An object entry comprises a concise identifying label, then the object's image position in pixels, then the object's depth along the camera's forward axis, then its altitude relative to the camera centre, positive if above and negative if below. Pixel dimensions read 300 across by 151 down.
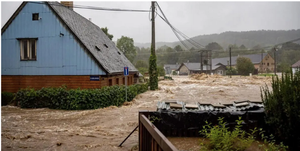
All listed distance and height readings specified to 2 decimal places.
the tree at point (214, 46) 137.88 +18.52
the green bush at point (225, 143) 4.96 -1.72
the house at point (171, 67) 102.71 +3.47
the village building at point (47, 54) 15.20 +1.58
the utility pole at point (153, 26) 22.70 +5.26
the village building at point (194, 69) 84.75 +2.24
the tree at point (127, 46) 65.88 +9.04
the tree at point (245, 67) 62.22 +2.04
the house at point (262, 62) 79.19 +4.60
